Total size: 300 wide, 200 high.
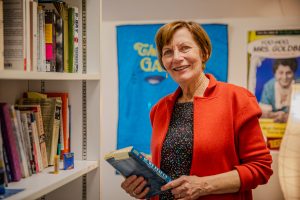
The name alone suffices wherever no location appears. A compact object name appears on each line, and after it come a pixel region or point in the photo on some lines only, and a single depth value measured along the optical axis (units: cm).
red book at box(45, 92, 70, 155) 161
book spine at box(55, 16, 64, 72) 149
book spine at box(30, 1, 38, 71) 130
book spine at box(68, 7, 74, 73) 158
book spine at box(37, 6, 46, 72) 137
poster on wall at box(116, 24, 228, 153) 308
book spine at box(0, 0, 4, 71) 114
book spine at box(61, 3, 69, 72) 155
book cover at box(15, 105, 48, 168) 142
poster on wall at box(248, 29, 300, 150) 287
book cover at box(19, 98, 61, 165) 150
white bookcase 164
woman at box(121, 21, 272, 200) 159
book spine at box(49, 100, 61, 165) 151
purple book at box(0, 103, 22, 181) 120
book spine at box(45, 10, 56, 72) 143
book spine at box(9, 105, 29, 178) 125
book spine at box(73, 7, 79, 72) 160
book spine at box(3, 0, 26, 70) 123
